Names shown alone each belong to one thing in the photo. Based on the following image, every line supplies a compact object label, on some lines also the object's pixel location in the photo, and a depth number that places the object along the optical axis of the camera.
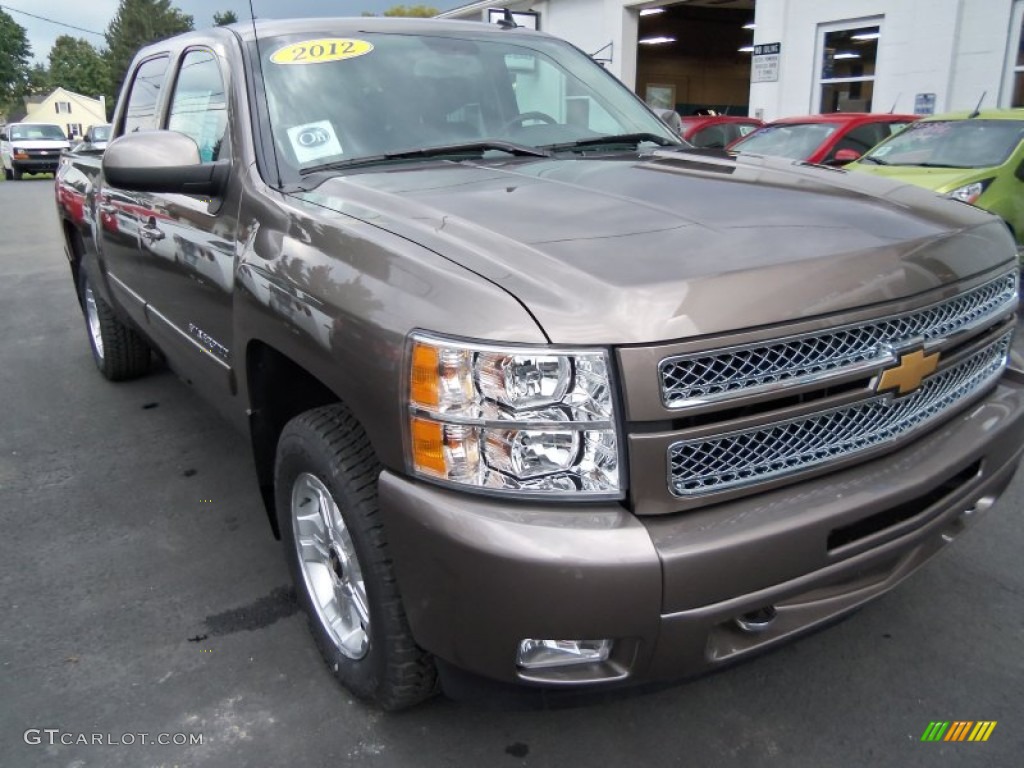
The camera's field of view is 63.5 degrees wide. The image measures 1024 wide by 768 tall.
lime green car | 6.84
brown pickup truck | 1.69
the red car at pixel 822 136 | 8.93
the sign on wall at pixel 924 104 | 12.65
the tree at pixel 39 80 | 95.64
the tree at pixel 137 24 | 75.25
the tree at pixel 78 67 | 89.62
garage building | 11.91
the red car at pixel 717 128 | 12.59
